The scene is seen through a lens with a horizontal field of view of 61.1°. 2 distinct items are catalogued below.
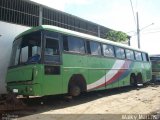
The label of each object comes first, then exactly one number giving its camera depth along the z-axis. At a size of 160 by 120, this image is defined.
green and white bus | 5.11
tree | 13.62
